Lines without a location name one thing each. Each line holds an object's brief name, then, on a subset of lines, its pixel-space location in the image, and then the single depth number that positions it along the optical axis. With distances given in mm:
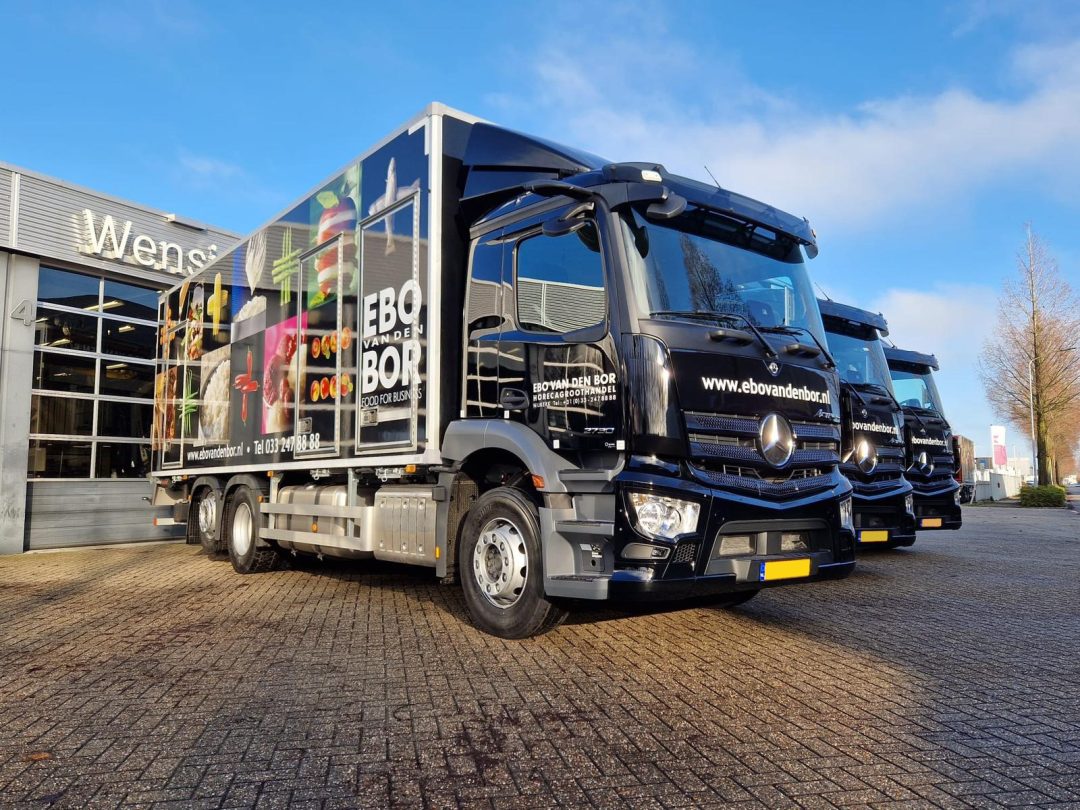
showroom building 11766
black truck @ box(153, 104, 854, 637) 4375
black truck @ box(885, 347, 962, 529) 9961
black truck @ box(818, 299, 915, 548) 8578
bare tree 26547
